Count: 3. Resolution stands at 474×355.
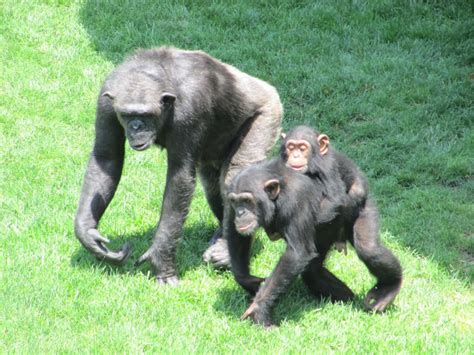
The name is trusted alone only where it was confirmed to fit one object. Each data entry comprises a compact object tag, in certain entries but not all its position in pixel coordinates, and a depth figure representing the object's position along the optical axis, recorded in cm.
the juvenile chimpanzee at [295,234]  1371
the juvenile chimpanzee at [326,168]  1439
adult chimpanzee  1520
